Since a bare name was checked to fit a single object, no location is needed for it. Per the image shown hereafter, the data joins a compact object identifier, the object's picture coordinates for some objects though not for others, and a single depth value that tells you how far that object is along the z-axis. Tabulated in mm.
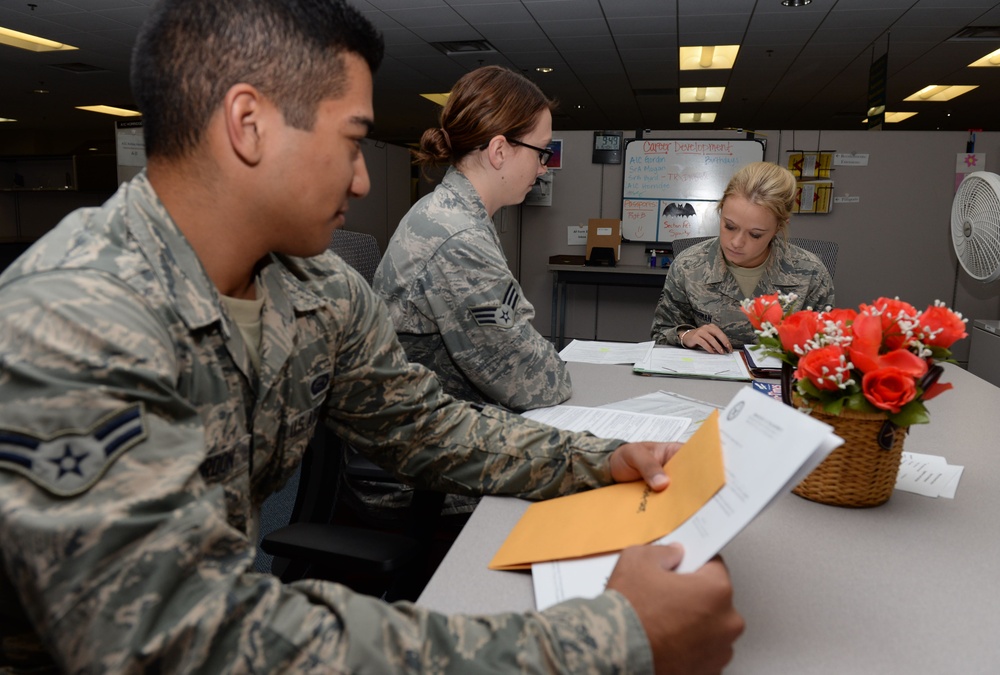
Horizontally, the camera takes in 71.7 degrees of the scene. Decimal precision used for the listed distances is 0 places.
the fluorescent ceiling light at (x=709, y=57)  6531
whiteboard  4293
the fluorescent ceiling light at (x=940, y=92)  7742
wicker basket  848
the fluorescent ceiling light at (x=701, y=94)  8195
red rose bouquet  821
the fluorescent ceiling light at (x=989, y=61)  6407
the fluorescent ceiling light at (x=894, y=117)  9662
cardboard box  4367
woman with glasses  1318
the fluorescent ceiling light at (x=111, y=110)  9742
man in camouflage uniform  443
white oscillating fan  2041
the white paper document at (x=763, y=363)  1640
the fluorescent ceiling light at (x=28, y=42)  6367
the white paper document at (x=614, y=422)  1109
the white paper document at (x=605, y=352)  1750
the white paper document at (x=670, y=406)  1266
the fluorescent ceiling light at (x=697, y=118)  9820
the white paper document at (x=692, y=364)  1588
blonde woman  2076
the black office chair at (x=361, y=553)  872
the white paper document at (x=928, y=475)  955
